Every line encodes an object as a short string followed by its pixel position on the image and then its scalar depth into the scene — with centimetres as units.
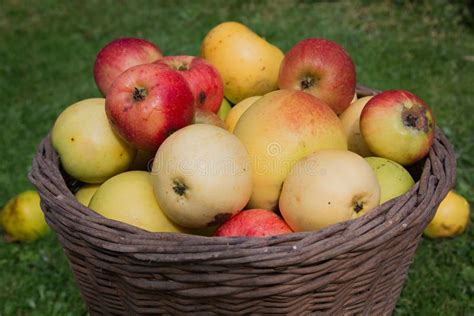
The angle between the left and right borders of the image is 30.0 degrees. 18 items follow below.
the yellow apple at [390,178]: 71
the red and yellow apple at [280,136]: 70
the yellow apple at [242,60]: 83
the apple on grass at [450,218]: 93
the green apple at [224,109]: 83
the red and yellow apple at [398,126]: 73
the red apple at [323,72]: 78
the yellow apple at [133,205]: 69
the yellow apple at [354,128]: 78
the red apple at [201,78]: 76
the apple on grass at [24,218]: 97
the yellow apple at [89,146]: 74
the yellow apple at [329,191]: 65
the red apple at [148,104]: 70
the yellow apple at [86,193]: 76
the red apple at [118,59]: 79
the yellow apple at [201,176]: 65
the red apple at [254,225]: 66
